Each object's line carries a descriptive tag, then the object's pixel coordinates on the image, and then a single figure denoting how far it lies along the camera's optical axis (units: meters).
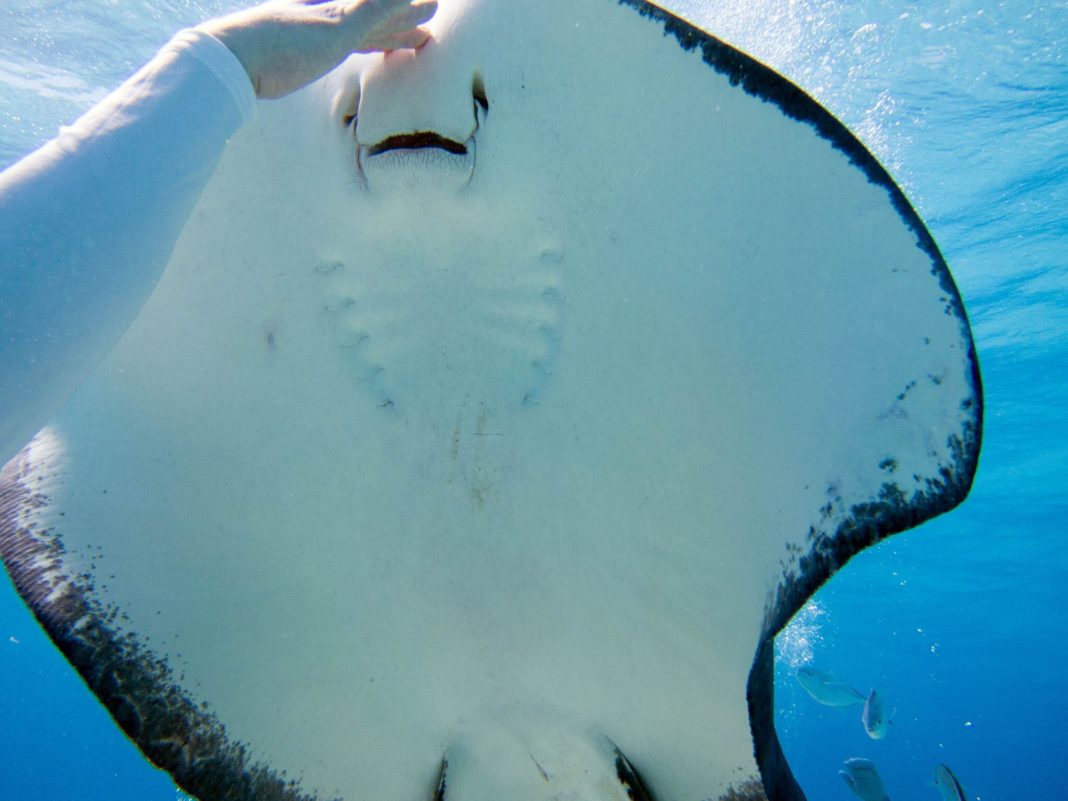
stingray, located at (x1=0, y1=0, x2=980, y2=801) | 1.52
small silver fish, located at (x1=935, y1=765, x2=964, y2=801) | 6.40
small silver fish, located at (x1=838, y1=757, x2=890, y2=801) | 6.62
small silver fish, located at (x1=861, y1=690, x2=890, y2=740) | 7.34
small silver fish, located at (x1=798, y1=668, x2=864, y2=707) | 7.72
